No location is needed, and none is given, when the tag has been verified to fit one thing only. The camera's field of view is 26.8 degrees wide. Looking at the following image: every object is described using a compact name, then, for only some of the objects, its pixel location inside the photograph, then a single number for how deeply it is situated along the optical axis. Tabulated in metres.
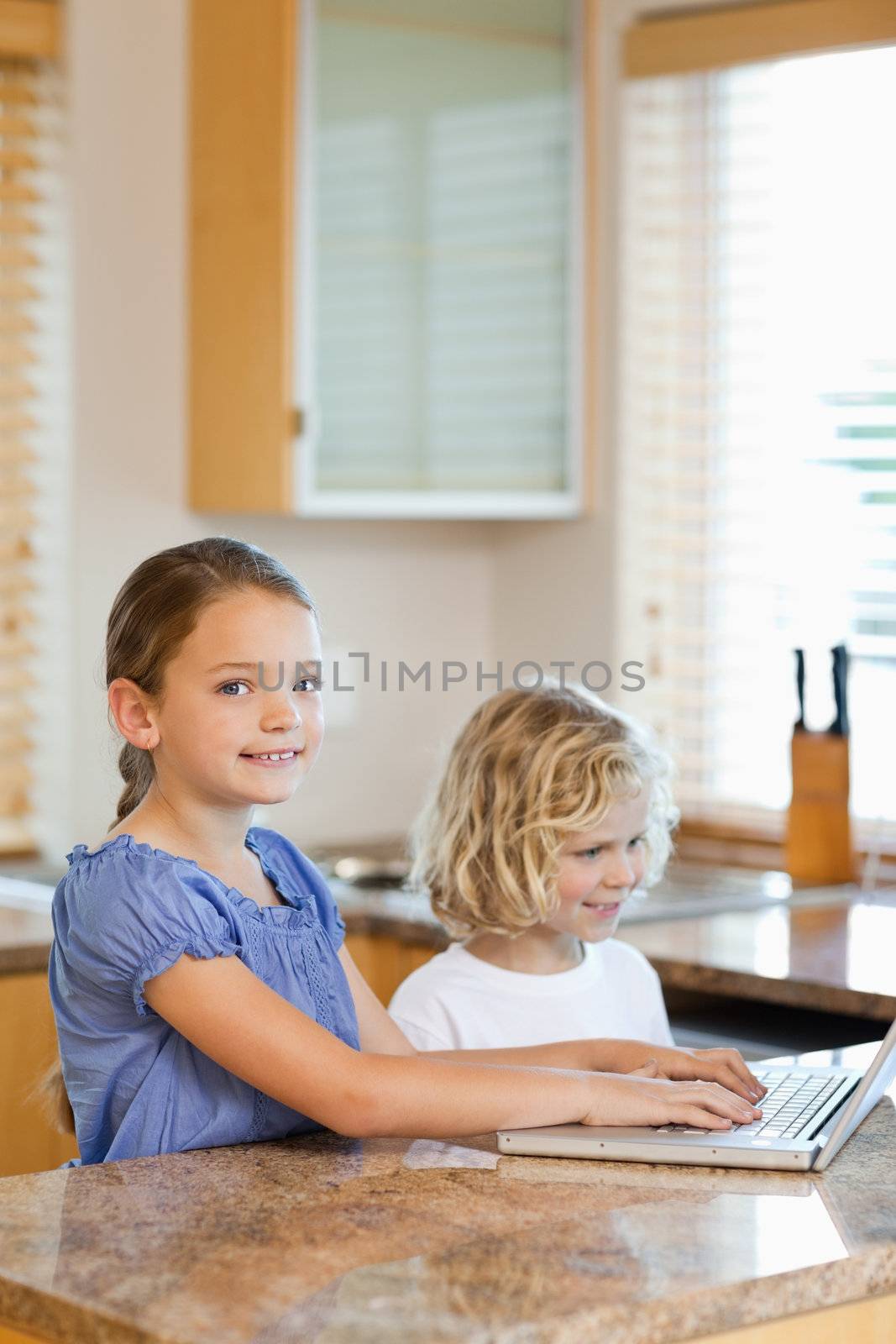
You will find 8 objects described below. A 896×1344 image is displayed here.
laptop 1.38
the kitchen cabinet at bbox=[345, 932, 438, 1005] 2.66
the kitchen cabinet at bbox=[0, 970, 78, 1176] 2.40
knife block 2.96
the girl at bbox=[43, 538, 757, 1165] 1.40
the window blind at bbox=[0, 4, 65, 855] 3.08
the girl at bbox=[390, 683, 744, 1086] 1.87
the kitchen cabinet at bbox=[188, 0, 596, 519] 2.99
